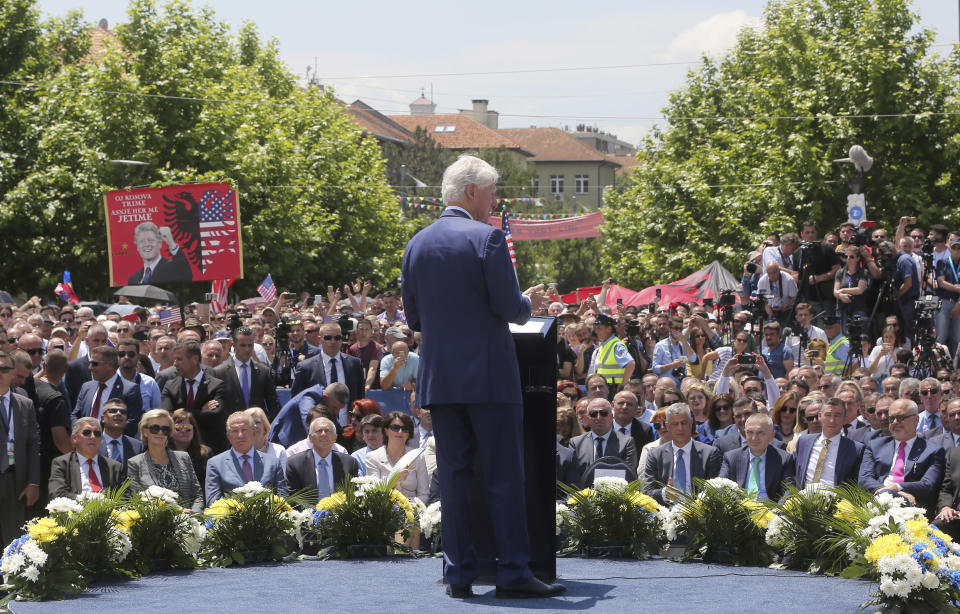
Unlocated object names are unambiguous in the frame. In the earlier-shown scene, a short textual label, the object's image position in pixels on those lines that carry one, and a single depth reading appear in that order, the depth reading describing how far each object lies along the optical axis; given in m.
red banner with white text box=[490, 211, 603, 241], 44.59
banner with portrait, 20.89
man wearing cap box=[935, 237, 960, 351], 16.22
